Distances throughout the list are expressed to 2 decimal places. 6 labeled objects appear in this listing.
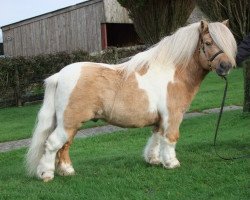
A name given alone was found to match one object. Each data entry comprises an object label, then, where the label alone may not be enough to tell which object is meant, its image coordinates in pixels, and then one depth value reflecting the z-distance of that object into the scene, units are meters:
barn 24.16
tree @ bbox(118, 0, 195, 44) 19.30
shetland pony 5.82
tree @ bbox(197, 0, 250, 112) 9.75
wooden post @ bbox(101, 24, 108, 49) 24.27
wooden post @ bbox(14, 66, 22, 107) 17.72
